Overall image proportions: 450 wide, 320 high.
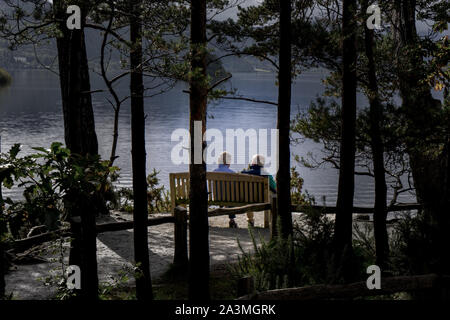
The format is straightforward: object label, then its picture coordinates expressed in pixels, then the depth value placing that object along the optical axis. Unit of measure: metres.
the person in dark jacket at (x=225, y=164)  11.85
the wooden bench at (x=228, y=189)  10.93
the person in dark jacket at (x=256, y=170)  11.77
